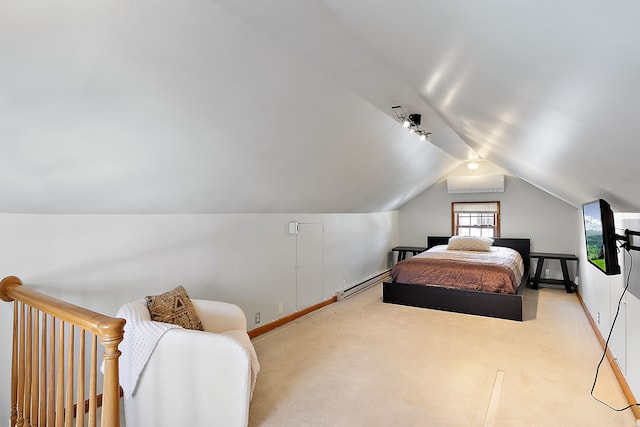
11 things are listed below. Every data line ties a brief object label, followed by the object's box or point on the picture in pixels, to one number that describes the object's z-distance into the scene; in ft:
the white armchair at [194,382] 6.50
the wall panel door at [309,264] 15.03
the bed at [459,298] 14.65
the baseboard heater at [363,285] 17.93
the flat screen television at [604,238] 6.78
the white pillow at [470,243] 20.19
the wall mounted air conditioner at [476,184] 22.03
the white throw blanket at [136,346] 6.71
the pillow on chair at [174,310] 8.00
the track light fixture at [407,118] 11.04
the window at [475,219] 22.75
